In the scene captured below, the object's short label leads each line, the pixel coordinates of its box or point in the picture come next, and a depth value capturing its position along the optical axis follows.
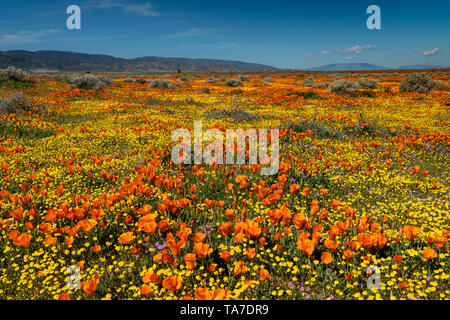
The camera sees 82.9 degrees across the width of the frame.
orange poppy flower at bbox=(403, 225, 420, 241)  3.20
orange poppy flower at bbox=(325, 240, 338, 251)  3.03
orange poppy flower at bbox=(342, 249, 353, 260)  2.96
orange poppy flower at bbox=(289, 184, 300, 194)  4.43
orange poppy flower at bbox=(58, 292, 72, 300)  2.24
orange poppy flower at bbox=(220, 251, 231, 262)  2.94
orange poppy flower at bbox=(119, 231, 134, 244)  3.22
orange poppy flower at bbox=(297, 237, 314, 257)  2.94
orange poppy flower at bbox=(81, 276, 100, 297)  2.55
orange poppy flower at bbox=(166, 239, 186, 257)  2.94
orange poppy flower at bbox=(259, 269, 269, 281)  2.81
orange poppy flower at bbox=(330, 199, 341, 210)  3.82
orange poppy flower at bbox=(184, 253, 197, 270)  2.81
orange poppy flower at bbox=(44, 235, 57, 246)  3.18
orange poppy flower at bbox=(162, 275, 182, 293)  2.59
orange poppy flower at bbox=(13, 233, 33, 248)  3.15
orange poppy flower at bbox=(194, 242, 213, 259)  3.01
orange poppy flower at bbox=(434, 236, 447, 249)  3.05
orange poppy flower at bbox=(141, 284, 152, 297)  2.36
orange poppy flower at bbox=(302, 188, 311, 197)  4.47
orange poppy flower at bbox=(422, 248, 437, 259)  2.88
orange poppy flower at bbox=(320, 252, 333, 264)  3.05
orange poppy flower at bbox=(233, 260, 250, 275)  2.86
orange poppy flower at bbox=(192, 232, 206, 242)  3.12
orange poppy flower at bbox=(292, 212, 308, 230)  3.40
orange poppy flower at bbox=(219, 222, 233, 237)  3.29
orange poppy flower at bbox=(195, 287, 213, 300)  2.31
